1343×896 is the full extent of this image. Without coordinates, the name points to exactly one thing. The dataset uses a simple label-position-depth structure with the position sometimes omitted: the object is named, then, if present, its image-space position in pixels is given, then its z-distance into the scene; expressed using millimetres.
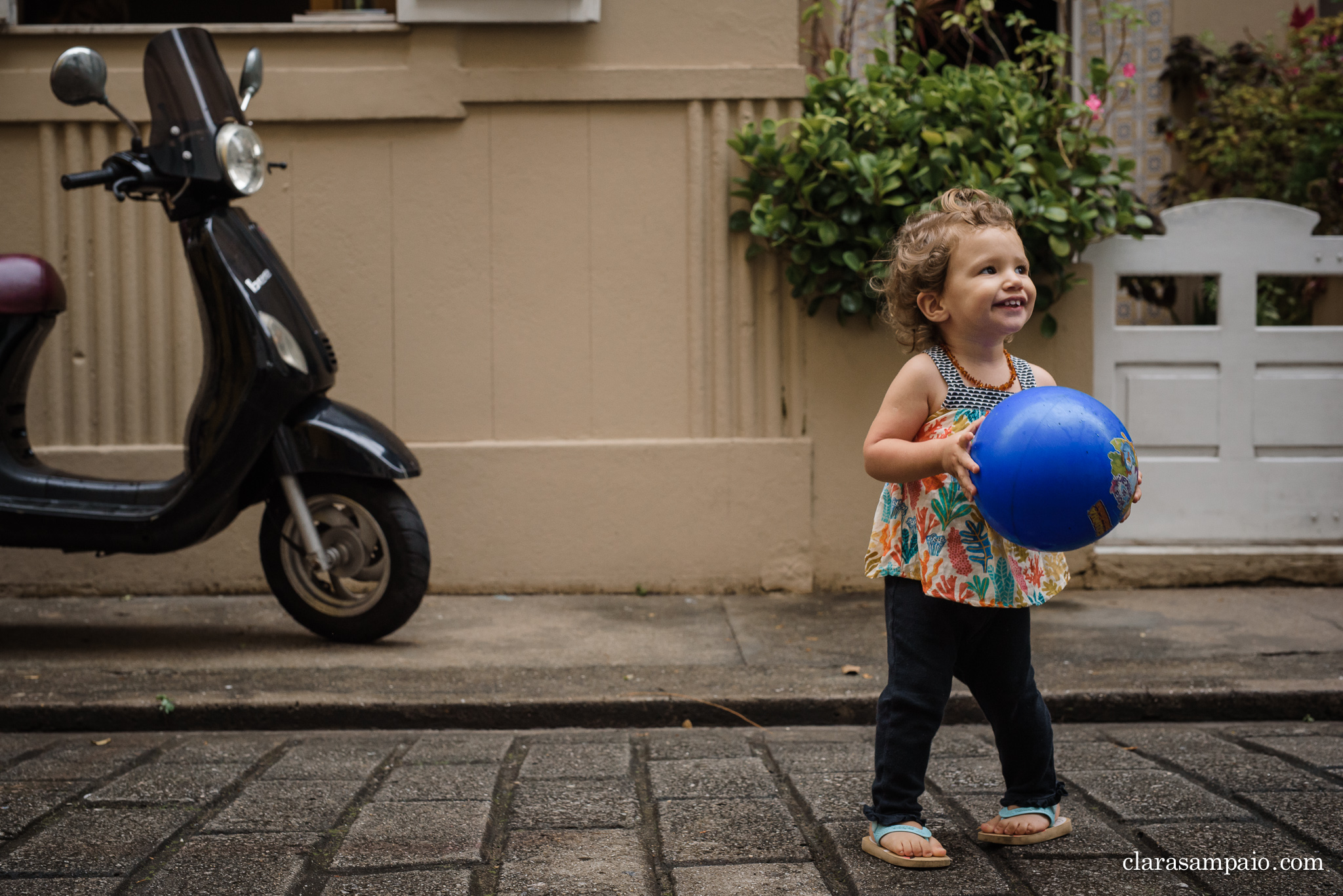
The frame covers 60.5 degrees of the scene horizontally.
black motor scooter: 4086
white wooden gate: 5223
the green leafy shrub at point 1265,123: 6133
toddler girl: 2381
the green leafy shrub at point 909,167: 4770
